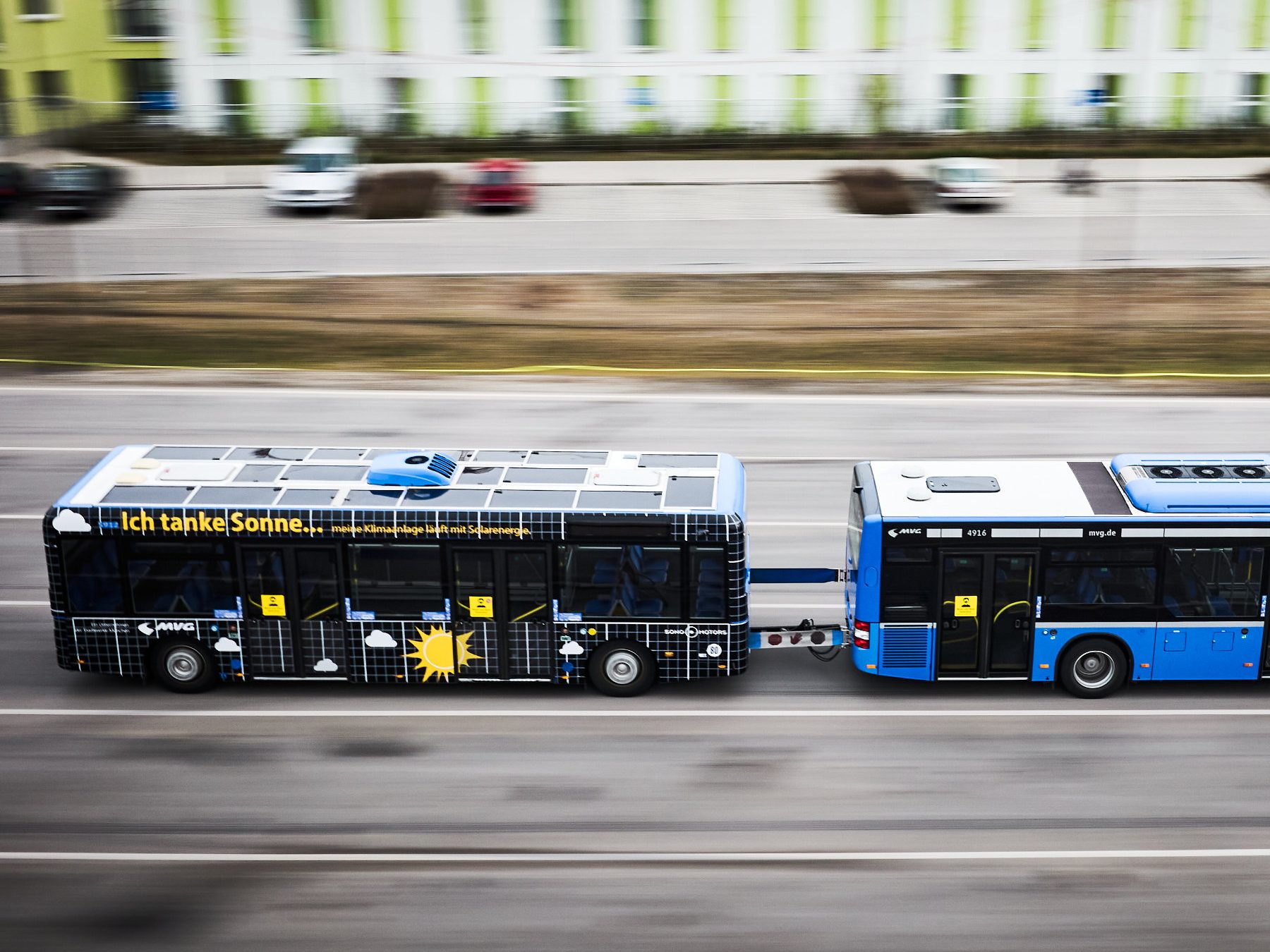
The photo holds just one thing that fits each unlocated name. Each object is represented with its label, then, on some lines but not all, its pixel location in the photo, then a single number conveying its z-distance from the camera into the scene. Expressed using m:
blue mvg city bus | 16.66
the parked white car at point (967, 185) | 47.75
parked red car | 47.47
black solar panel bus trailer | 16.75
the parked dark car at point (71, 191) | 46.56
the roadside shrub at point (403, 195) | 47.94
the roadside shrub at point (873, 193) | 48.47
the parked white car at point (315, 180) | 47.03
